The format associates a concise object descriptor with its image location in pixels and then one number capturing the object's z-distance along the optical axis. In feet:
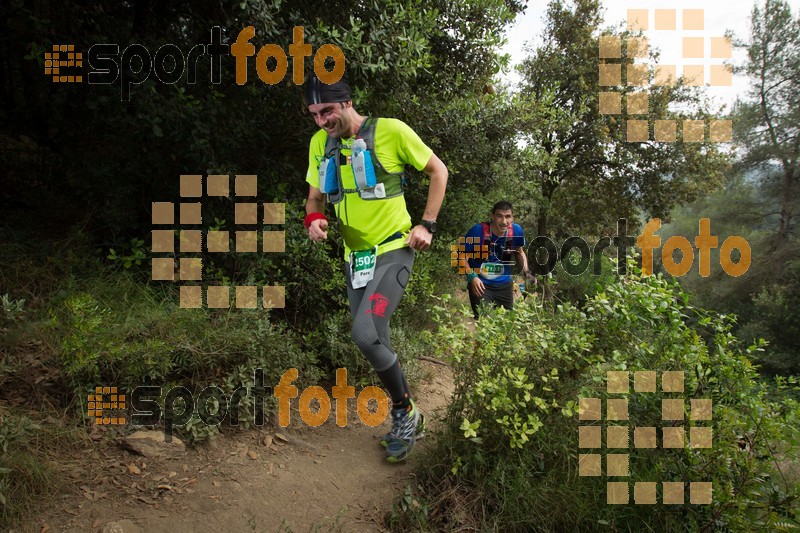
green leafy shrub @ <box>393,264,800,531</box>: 9.17
